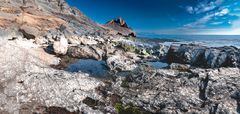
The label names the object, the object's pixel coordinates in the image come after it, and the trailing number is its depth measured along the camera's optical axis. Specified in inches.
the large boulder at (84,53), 621.3
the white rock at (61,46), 610.8
